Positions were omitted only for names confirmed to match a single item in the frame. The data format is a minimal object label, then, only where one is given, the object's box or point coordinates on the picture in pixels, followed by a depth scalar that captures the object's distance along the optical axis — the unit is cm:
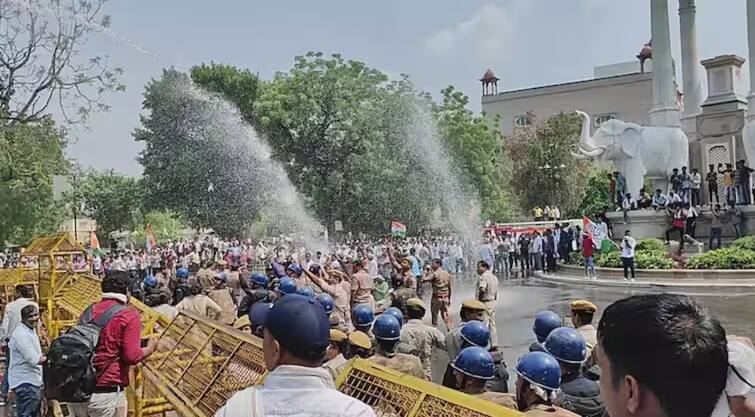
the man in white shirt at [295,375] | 211
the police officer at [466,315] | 632
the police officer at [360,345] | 564
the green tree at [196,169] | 4150
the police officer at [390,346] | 531
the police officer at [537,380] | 372
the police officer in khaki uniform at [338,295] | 958
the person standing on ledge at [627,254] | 1812
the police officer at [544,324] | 560
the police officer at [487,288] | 984
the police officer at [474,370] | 423
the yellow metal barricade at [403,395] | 263
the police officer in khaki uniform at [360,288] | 1077
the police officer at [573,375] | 413
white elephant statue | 2547
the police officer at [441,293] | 1113
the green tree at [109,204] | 5728
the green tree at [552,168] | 4694
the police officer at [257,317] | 625
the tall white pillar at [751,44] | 2572
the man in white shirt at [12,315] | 803
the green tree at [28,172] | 2700
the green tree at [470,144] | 4112
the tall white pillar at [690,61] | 2955
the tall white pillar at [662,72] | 2673
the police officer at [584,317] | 582
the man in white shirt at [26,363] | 657
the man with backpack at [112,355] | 468
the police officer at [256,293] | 938
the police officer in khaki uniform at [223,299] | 979
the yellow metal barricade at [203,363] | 414
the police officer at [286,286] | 876
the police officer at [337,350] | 528
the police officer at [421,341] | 657
